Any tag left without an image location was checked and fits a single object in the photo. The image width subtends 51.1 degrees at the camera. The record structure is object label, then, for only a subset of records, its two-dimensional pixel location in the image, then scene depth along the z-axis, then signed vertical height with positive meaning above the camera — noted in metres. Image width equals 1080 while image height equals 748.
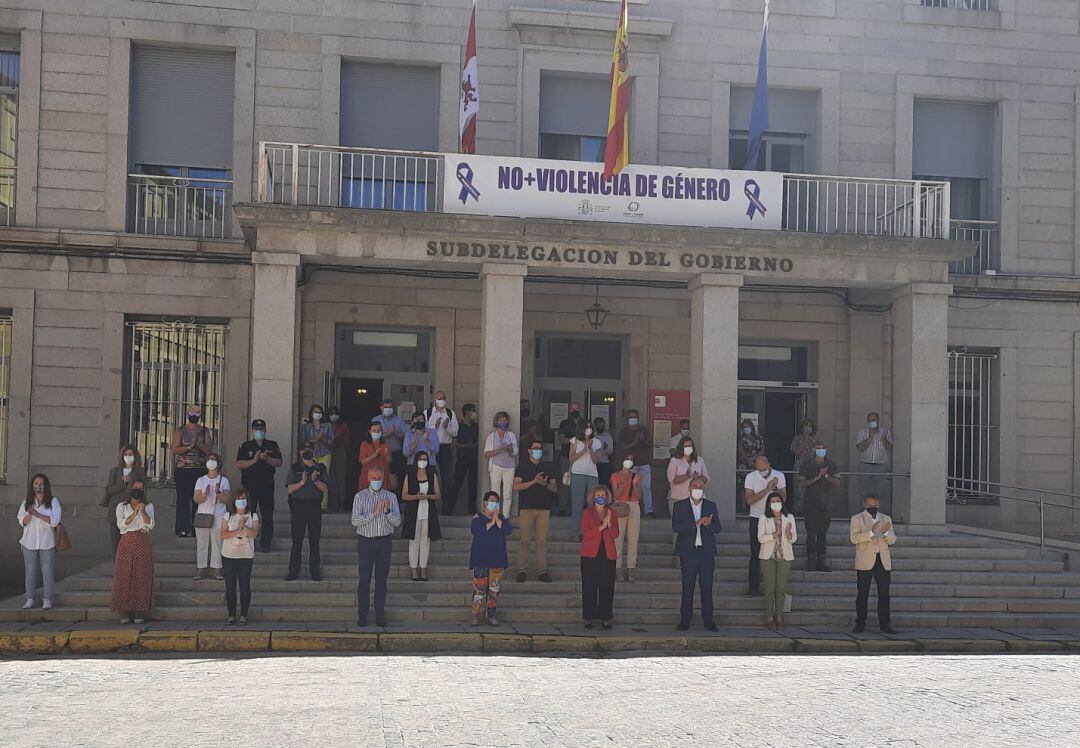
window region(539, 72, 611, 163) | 19.64 +5.25
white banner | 16.47 +3.38
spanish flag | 16.52 +4.54
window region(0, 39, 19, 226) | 18.55 +4.79
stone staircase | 14.01 -2.22
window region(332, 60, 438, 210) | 19.09 +5.04
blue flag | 17.80 +4.92
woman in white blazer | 14.05 -1.60
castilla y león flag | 17.31 +4.90
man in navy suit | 13.94 -1.56
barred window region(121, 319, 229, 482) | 18.48 +0.47
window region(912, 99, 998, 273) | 20.61 +5.06
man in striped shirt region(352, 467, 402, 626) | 13.36 -1.50
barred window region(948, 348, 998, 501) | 20.31 +0.23
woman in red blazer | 13.71 -1.66
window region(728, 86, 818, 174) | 20.16 +5.29
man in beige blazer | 14.02 -1.56
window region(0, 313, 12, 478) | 18.17 +0.46
